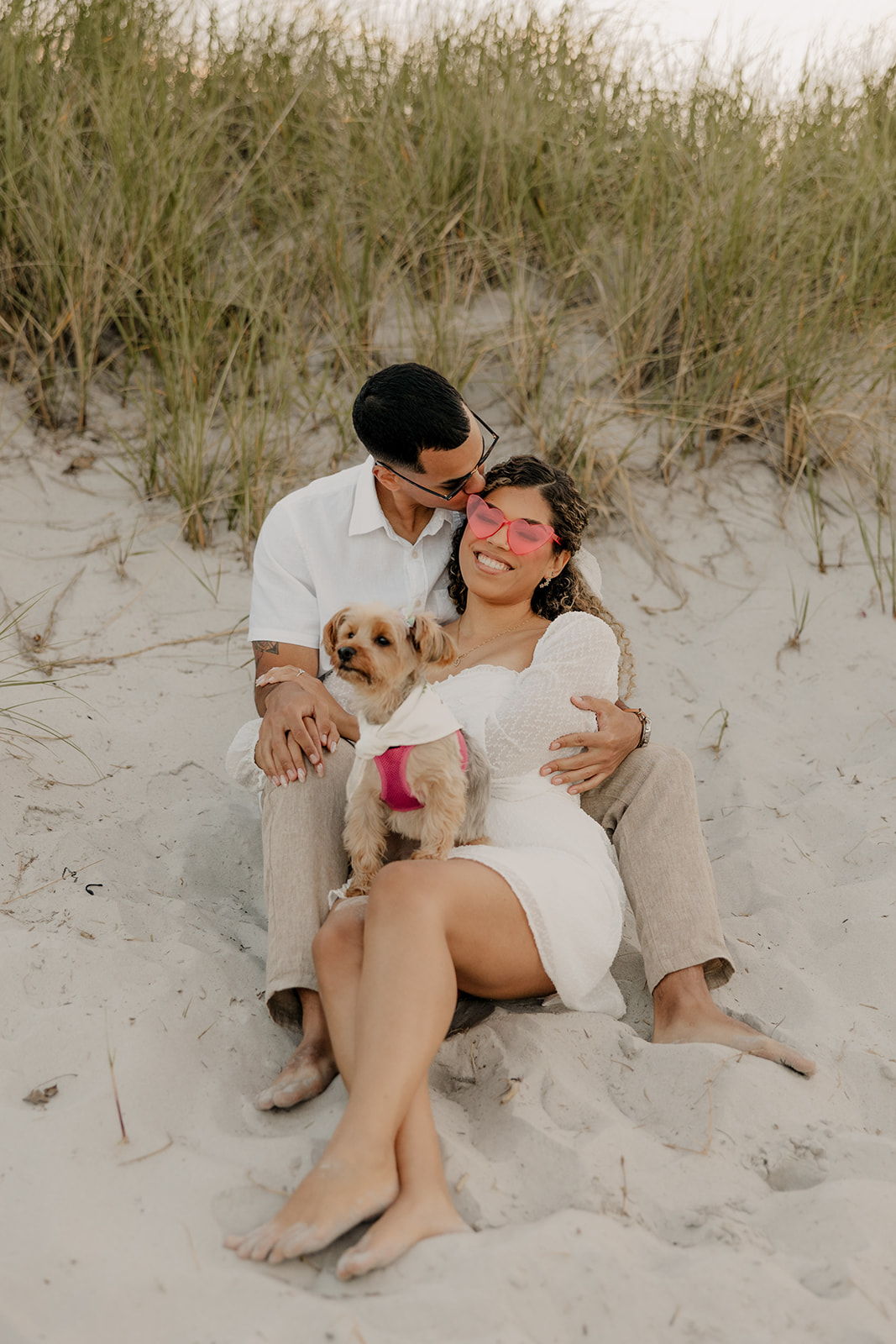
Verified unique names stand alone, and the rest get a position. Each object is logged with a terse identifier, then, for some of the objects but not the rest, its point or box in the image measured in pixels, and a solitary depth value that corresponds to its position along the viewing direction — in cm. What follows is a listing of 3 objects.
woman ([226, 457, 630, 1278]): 199
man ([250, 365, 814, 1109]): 268
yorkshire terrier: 255
